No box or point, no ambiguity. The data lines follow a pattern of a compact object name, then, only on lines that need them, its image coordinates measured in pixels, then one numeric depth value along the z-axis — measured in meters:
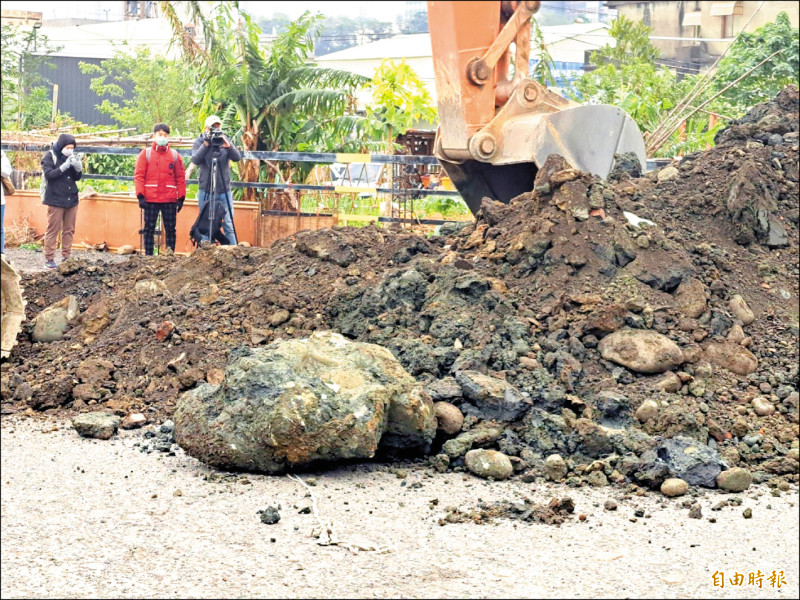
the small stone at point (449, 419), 5.91
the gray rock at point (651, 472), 5.43
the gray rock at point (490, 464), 5.56
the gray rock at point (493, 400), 5.97
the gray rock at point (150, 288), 8.45
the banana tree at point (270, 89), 15.23
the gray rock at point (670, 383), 6.30
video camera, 11.95
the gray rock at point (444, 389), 6.06
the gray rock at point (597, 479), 5.49
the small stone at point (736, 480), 5.42
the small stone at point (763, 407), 6.21
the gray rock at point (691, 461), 5.49
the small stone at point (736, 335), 6.84
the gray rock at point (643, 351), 6.42
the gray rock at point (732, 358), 6.61
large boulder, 5.39
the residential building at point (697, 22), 40.47
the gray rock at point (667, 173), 9.20
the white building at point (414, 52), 36.47
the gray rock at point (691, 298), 6.96
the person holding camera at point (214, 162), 11.98
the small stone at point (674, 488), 5.34
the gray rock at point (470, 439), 5.75
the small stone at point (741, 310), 7.08
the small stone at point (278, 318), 7.55
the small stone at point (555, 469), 5.57
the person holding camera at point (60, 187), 12.44
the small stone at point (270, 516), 4.86
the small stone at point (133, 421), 6.47
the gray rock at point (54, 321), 8.08
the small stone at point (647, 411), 6.04
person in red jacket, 12.37
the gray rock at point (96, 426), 6.25
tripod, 12.02
